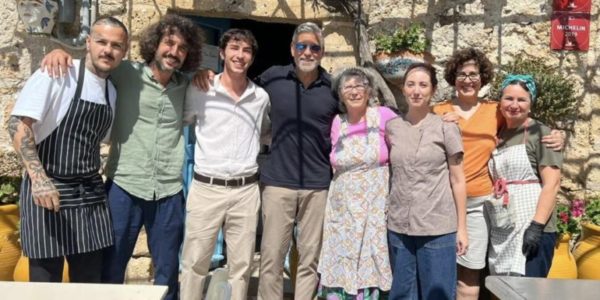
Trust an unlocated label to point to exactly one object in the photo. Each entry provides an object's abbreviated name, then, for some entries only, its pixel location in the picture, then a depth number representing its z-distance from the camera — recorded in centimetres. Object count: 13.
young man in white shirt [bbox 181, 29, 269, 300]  299
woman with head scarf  284
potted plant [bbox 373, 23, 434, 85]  402
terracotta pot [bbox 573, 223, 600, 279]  383
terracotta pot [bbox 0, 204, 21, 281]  389
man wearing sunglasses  314
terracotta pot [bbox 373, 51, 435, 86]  401
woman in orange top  299
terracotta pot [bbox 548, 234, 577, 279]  375
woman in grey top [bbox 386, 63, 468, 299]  278
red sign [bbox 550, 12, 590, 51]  407
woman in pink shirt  296
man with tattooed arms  242
